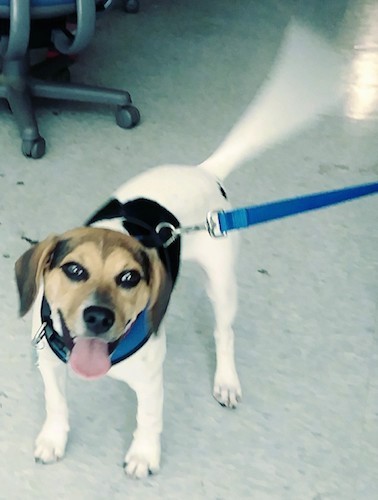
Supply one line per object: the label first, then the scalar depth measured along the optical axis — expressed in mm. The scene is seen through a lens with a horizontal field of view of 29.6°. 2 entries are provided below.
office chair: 1884
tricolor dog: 1008
